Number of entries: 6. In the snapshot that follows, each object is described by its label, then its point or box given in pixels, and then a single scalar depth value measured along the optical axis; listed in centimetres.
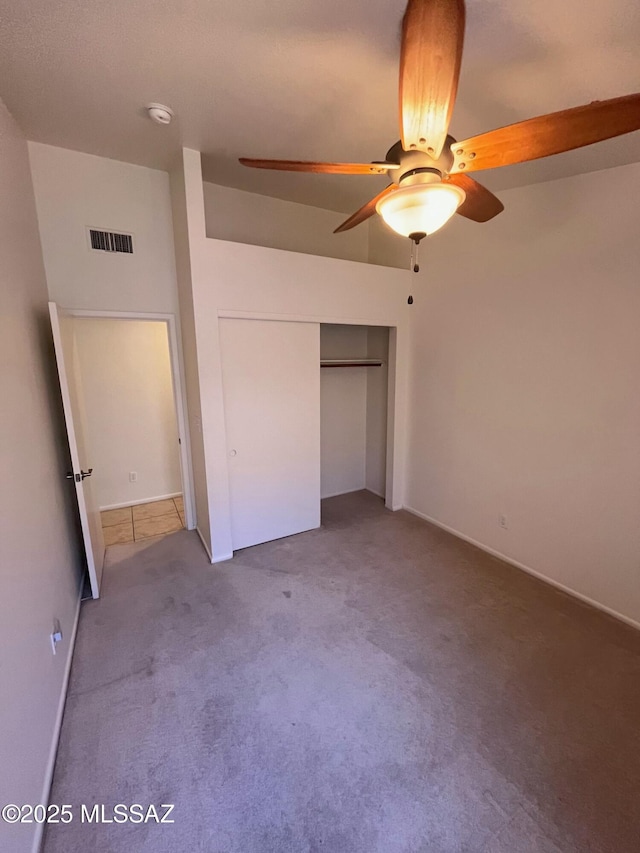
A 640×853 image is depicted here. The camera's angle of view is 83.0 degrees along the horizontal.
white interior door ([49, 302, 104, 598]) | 235
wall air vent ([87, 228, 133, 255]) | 282
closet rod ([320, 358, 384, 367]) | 382
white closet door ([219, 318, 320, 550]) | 301
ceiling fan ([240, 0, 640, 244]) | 103
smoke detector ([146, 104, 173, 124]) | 202
